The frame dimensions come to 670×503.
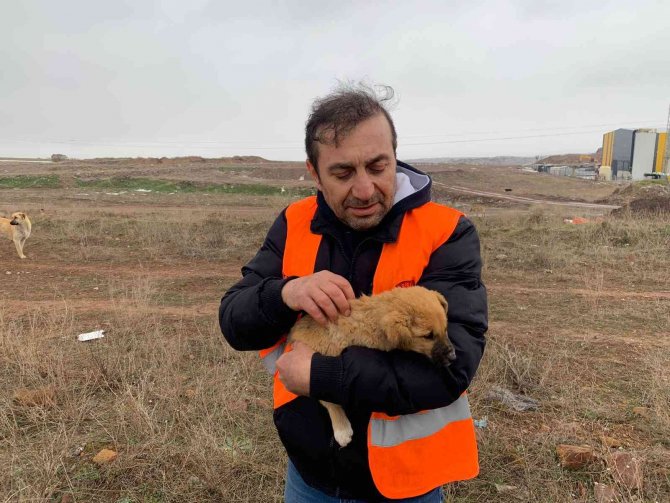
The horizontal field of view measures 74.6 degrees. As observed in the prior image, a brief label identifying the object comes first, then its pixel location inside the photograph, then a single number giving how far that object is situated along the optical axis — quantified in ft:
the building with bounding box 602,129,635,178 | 226.44
